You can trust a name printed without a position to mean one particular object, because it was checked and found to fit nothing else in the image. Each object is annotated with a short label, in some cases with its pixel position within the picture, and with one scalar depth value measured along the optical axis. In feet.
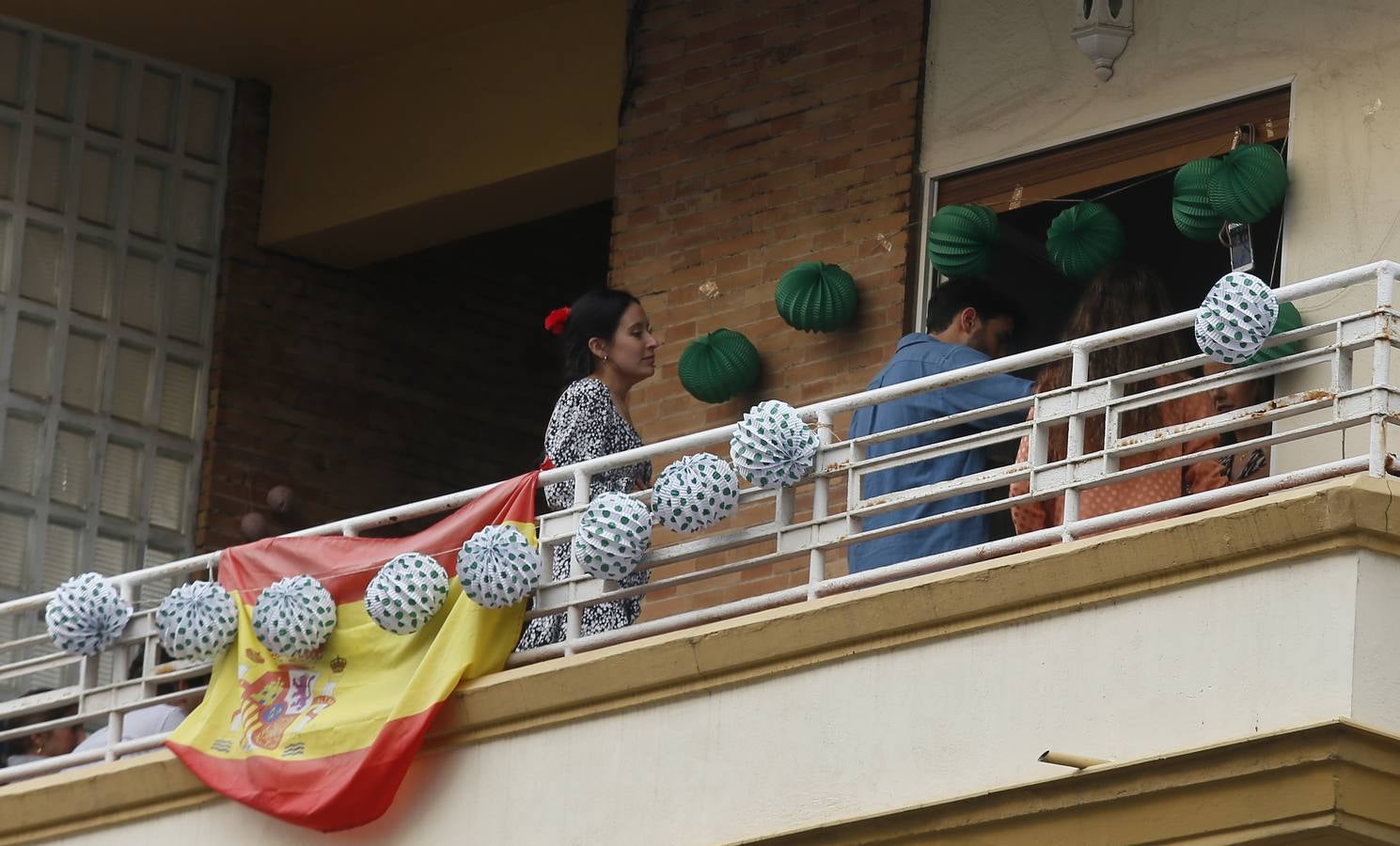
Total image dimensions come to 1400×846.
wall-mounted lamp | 64.34
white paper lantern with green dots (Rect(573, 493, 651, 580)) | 53.10
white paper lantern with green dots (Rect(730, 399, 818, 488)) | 51.37
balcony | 43.14
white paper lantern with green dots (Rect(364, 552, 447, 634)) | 54.79
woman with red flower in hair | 57.06
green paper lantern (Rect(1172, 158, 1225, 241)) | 60.11
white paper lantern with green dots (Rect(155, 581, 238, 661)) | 58.38
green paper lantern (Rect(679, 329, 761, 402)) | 69.12
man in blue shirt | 52.24
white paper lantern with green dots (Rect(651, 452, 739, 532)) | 52.10
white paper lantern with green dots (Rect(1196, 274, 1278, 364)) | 45.09
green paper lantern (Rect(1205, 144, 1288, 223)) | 59.52
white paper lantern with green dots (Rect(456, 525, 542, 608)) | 53.56
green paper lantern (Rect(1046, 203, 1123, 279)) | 62.02
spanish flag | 54.74
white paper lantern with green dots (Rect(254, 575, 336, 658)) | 56.52
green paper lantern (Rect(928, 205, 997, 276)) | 64.75
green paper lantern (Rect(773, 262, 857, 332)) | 67.26
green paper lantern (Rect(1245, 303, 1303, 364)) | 57.25
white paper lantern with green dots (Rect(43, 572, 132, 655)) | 60.16
